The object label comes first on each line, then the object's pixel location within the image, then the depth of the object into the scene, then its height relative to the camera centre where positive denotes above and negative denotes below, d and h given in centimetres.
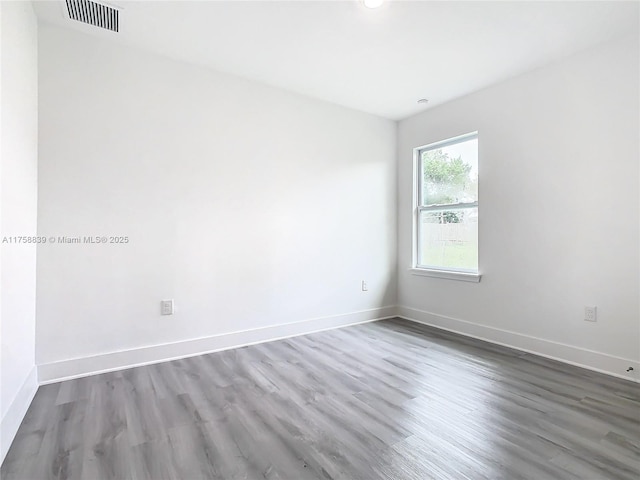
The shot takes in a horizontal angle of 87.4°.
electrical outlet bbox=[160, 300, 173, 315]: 278 -56
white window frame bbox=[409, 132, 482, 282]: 354 +37
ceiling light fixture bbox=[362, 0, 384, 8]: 211 +151
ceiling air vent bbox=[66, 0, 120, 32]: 217 +153
